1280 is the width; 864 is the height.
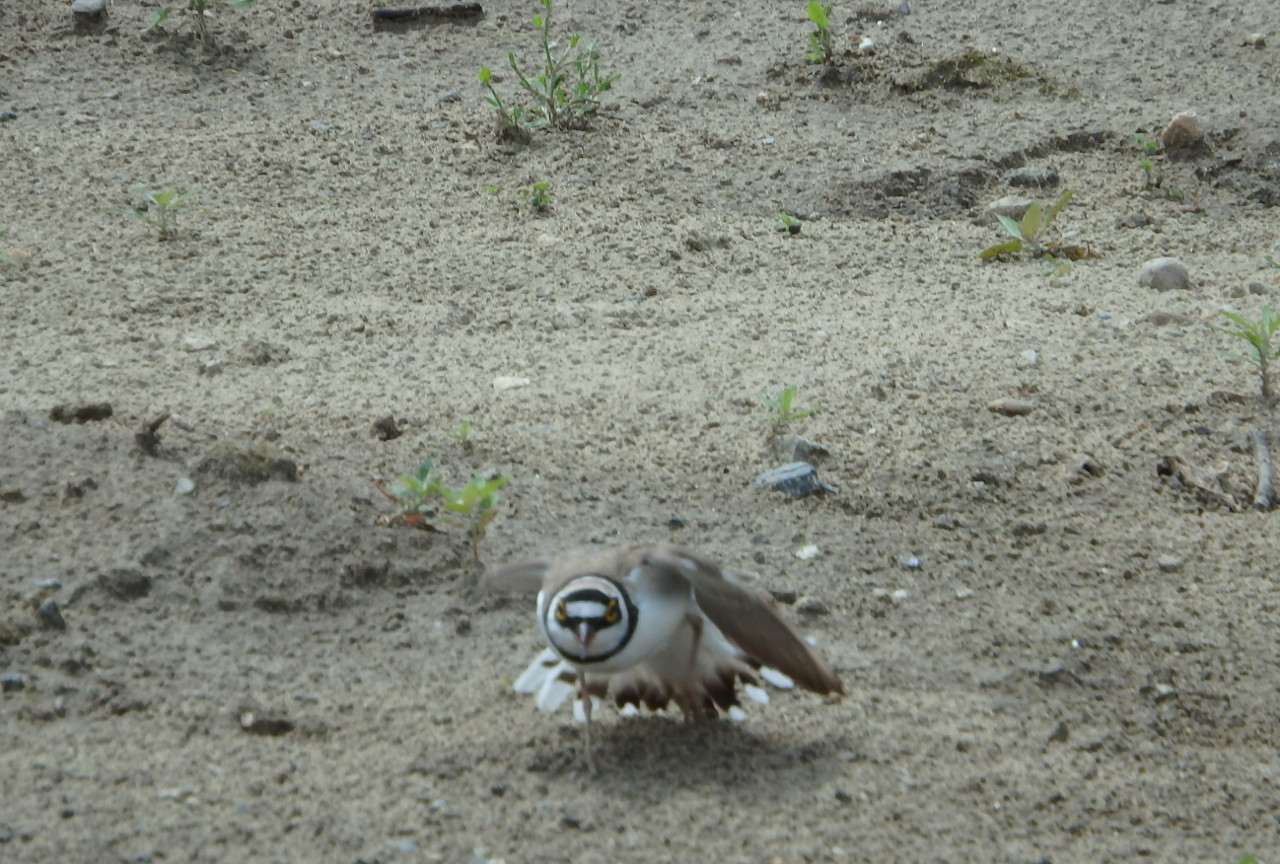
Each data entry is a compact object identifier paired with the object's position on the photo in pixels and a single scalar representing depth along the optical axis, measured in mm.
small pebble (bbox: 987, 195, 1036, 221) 12500
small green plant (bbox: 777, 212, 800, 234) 12258
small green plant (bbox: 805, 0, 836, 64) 14523
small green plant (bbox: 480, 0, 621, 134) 13414
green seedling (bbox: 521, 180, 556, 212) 12359
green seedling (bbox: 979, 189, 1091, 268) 11844
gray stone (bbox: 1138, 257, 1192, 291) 11234
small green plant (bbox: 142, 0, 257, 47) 14187
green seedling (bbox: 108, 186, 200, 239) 11359
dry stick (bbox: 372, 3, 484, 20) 15750
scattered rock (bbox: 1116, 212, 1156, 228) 12453
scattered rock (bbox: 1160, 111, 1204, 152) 13352
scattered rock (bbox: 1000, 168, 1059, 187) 13117
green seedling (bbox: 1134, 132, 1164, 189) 13029
